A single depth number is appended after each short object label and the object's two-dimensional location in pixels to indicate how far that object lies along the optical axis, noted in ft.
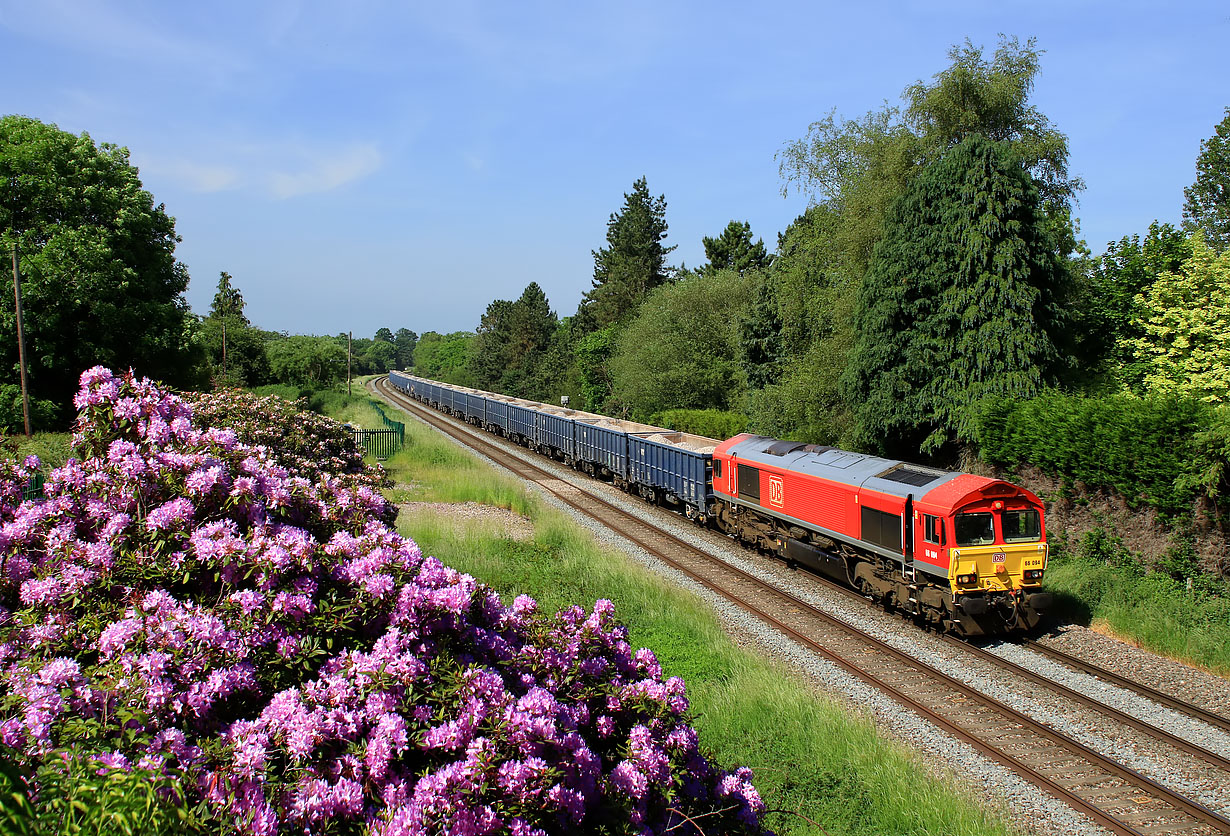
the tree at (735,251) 191.11
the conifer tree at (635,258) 216.54
